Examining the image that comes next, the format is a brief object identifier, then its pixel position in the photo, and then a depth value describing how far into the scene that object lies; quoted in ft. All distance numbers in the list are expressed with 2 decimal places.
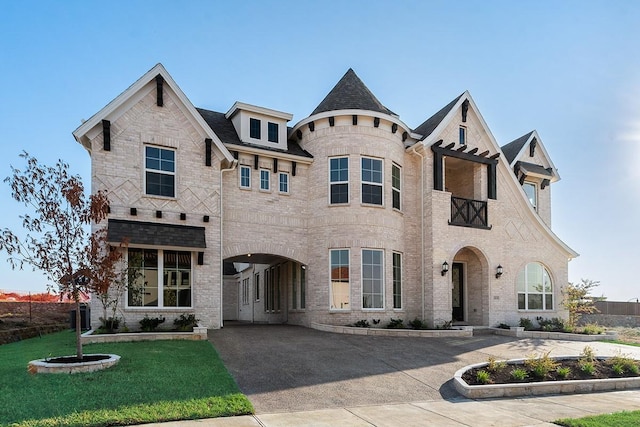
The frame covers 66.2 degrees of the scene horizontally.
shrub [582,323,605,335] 64.18
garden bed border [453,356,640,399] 32.42
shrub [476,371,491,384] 34.04
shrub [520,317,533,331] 69.31
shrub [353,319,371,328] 60.34
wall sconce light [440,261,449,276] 66.27
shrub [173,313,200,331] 53.10
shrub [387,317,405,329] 61.00
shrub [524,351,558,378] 36.19
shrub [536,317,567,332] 67.00
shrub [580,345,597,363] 41.07
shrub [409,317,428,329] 61.98
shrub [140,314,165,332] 51.78
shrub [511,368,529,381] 35.06
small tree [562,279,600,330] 67.62
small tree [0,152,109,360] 34.55
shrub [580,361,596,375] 38.52
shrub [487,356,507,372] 36.50
